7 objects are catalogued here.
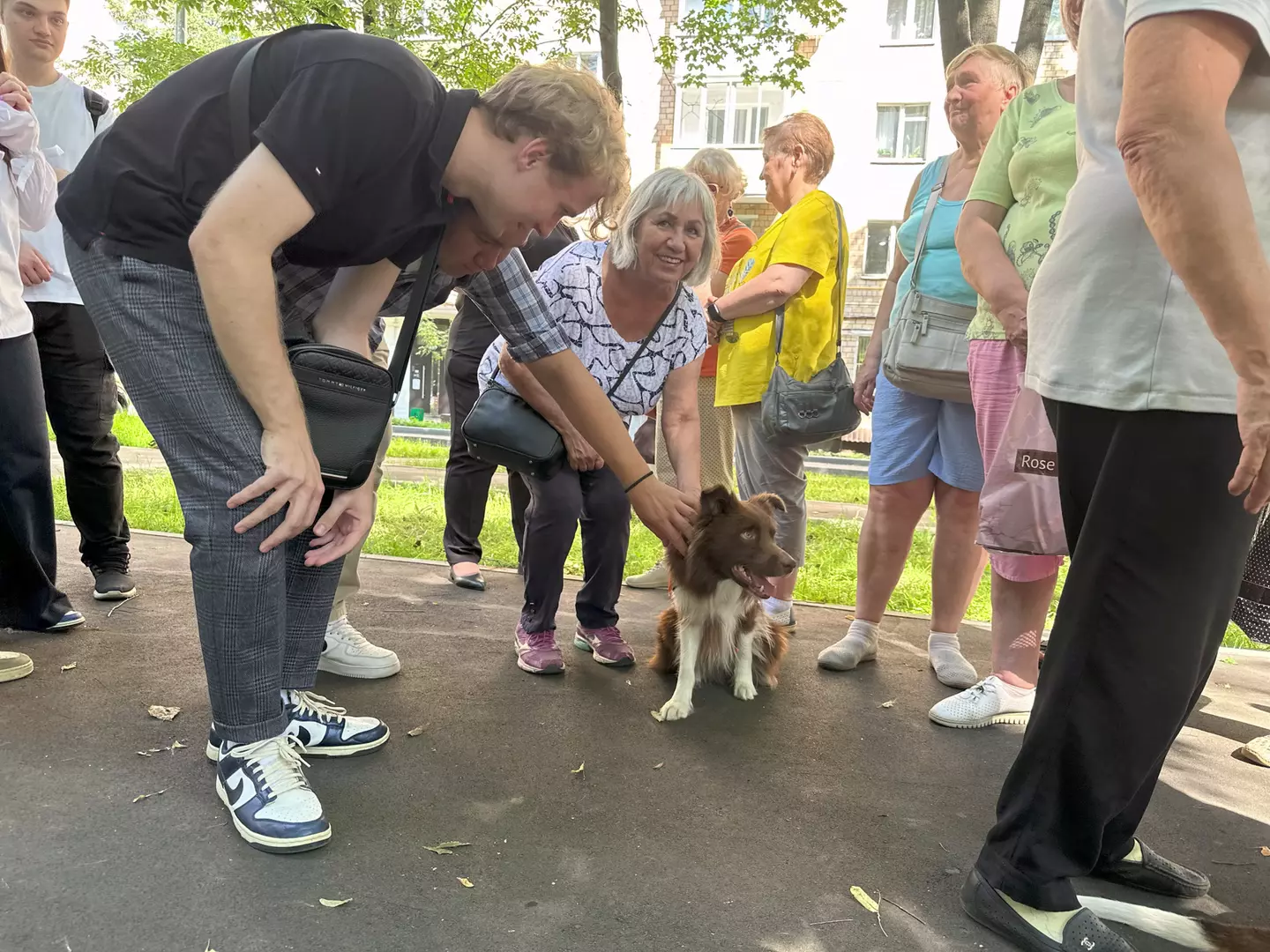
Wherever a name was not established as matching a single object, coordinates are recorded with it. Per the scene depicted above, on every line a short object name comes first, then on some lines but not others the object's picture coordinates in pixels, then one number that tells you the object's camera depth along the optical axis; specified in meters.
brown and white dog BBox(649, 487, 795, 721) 3.50
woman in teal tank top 3.83
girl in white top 3.36
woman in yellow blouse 4.52
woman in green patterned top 3.05
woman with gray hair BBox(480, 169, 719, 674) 3.75
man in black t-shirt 1.96
